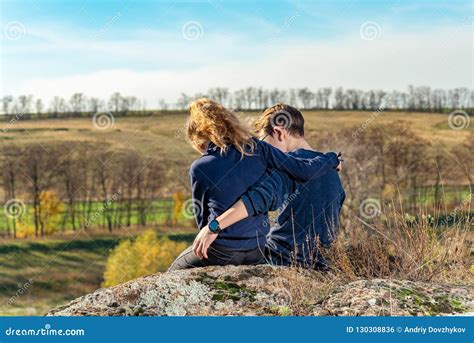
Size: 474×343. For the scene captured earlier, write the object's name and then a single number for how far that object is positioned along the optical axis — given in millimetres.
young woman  5031
